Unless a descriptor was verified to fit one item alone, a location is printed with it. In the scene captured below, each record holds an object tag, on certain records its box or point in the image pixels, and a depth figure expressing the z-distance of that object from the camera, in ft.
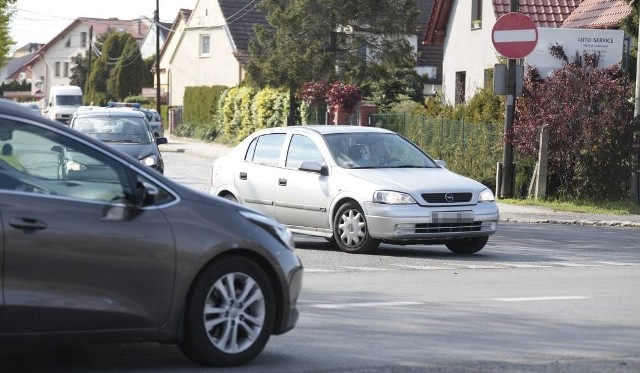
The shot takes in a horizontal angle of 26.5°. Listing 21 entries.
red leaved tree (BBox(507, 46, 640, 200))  79.20
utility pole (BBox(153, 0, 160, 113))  218.09
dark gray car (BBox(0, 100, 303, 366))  23.98
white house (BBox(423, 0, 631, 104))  122.83
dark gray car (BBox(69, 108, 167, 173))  80.89
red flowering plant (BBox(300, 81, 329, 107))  134.82
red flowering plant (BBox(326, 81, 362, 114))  132.05
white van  233.96
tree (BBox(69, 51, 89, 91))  362.94
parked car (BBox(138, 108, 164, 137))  174.85
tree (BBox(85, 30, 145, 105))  311.27
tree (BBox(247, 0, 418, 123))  131.23
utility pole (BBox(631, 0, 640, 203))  79.51
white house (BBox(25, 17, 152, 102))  436.76
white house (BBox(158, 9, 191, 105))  256.11
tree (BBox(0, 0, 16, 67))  116.16
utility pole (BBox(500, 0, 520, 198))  80.07
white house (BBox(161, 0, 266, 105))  216.33
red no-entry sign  76.74
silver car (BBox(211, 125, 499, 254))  49.55
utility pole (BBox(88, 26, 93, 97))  334.28
